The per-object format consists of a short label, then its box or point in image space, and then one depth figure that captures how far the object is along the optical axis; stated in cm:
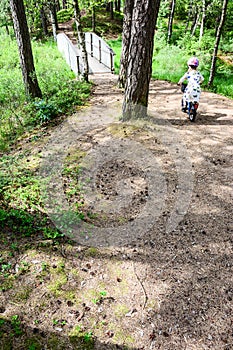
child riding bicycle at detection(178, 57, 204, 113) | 763
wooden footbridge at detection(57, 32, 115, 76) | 1499
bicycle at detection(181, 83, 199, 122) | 791
